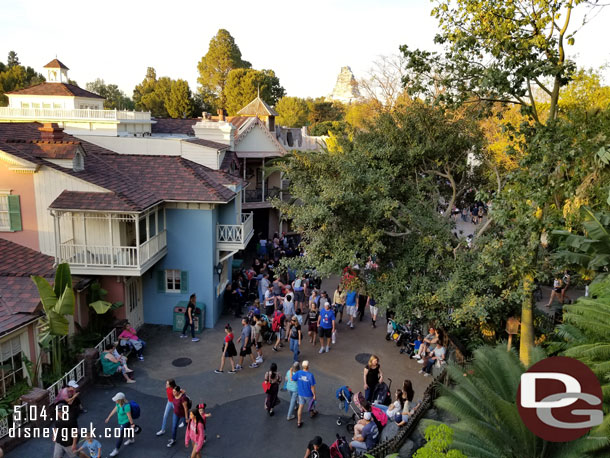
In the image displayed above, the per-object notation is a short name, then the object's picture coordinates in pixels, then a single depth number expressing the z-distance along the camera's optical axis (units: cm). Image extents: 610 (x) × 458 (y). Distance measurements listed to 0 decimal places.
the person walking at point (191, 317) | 1642
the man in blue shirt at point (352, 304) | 1769
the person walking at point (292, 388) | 1154
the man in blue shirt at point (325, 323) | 1541
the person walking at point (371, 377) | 1214
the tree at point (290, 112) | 6481
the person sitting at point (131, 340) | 1466
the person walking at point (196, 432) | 980
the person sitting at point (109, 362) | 1320
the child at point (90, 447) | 963
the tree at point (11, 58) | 7625
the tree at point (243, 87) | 5742
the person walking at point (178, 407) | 1054
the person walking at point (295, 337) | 1459
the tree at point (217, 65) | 6438
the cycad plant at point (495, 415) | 788
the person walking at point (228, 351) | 1384
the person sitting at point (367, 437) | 998
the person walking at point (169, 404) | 1062
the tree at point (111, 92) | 7756
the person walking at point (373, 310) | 1776
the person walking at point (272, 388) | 1170
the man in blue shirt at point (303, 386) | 1141
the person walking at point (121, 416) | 1025
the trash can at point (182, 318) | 1698
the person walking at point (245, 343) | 1427
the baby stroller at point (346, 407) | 1151
